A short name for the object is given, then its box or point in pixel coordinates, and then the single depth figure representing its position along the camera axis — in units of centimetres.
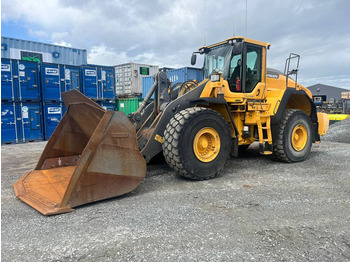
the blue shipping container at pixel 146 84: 1605
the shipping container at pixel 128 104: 1345
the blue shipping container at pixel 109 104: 1259
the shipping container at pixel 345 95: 2934
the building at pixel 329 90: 4298
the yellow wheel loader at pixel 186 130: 344
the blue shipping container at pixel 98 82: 1190
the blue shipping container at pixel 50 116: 1088
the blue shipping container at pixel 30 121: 1031
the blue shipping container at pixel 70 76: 1131
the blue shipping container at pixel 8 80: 988
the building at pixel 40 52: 1303
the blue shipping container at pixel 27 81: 1020
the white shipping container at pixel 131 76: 1772
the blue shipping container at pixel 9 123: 992
